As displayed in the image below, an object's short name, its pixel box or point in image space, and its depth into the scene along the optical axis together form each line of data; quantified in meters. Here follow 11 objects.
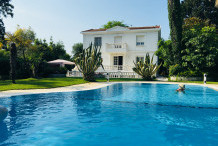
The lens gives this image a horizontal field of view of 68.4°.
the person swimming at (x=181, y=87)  13.09
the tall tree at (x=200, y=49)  19.69
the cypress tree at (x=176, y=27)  21.81
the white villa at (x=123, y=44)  26.81
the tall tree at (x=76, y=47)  46.66
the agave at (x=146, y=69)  21.42
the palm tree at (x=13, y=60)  14.04
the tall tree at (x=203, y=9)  31.72
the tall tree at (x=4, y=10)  25.08
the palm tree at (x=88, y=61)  18.53
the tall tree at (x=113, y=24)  50.04
